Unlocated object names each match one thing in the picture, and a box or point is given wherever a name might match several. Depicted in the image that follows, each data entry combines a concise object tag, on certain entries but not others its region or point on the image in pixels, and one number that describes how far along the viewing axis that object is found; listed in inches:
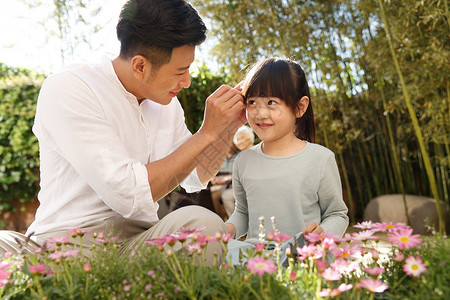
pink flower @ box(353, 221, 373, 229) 52.1
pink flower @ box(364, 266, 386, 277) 43.3
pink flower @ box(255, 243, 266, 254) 46.8
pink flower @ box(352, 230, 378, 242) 49.5
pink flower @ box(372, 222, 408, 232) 49.5
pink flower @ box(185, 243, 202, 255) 47.4
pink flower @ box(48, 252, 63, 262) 46.8
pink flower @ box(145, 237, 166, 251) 48.3
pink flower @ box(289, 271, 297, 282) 45.0
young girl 77.4
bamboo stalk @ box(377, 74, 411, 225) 213.8
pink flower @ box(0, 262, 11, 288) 46.4
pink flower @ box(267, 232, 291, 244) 49.3
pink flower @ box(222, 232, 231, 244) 47.1
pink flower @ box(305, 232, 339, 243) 49.4
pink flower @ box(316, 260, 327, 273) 46.3
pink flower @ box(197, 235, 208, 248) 47.1
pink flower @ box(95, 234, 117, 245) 51.6
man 67.3
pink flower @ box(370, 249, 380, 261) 47.8
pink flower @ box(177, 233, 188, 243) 46.3
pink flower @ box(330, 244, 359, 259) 48.3
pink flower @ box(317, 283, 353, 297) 40.6
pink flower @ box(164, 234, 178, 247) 46.1
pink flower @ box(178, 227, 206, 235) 49.4
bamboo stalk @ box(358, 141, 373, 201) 251.9
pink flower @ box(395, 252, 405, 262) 48.2
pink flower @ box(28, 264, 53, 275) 44.1
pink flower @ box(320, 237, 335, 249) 46.4
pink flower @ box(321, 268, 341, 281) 42.5
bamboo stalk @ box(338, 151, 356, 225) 242.7
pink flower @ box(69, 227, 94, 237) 49.1
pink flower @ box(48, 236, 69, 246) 49.7
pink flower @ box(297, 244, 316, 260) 46.3
